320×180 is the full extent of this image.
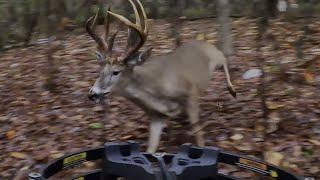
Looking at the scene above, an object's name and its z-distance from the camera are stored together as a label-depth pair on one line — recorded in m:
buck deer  5.80
